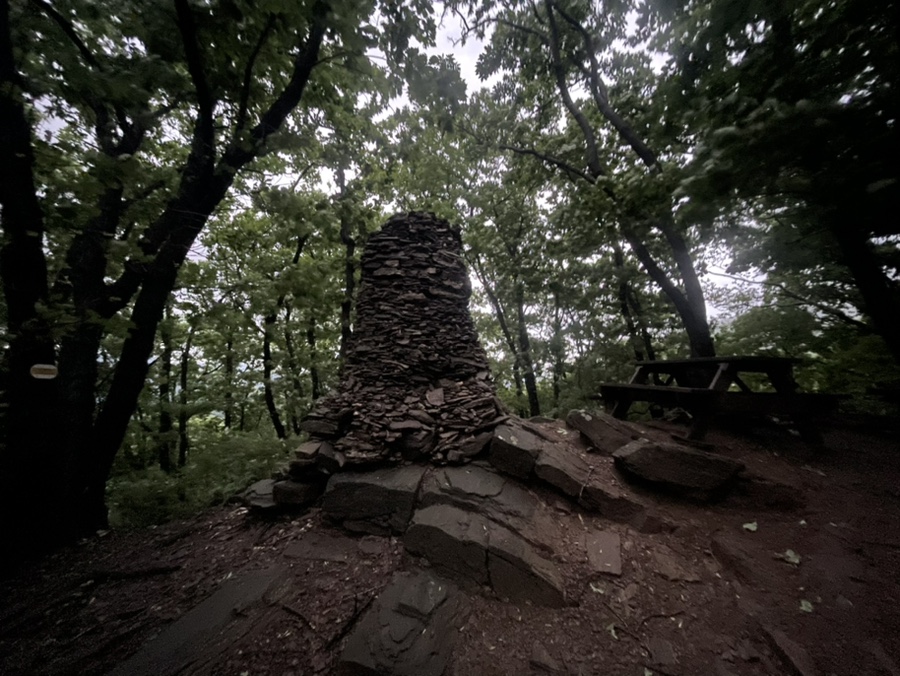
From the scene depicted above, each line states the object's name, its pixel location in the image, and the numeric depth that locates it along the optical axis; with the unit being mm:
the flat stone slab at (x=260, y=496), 3818
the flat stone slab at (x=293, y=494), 3797
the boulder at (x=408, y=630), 2148
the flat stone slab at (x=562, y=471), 3500
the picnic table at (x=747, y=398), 4008
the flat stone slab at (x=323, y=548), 3148
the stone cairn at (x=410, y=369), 4082
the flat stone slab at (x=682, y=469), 3416
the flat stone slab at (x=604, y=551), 2803
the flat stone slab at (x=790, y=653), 1929
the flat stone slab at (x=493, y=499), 3131
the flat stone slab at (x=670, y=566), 2690
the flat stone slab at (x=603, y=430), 4238
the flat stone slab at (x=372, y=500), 3426
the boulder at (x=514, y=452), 3652
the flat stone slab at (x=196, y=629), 2180
